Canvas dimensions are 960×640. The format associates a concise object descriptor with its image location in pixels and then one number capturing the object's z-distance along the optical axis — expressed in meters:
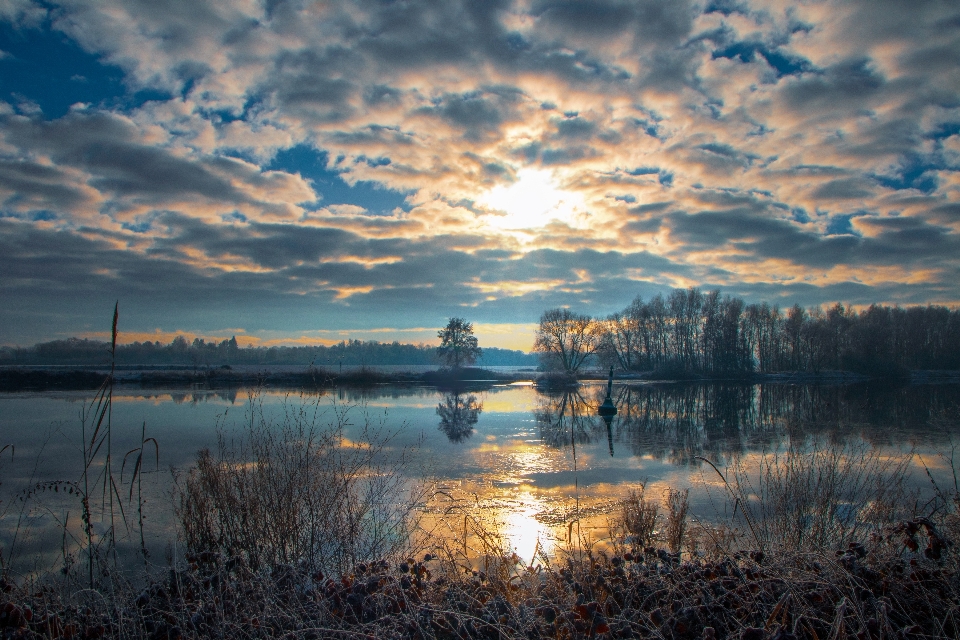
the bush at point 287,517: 5.43
